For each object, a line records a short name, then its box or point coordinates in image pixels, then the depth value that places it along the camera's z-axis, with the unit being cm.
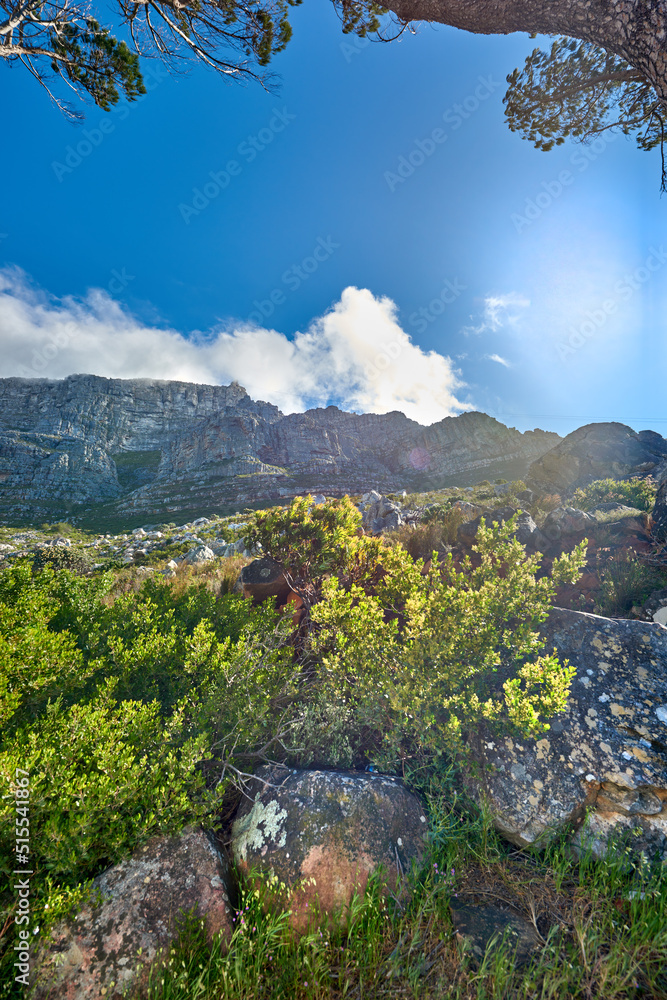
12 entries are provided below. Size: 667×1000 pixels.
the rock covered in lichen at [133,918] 189
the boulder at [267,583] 611
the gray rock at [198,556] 1188
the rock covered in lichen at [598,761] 267
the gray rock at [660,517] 672
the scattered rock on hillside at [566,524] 786
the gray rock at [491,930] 201
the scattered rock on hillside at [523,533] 764
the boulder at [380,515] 1046
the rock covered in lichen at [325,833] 241
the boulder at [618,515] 781
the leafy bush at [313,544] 549
